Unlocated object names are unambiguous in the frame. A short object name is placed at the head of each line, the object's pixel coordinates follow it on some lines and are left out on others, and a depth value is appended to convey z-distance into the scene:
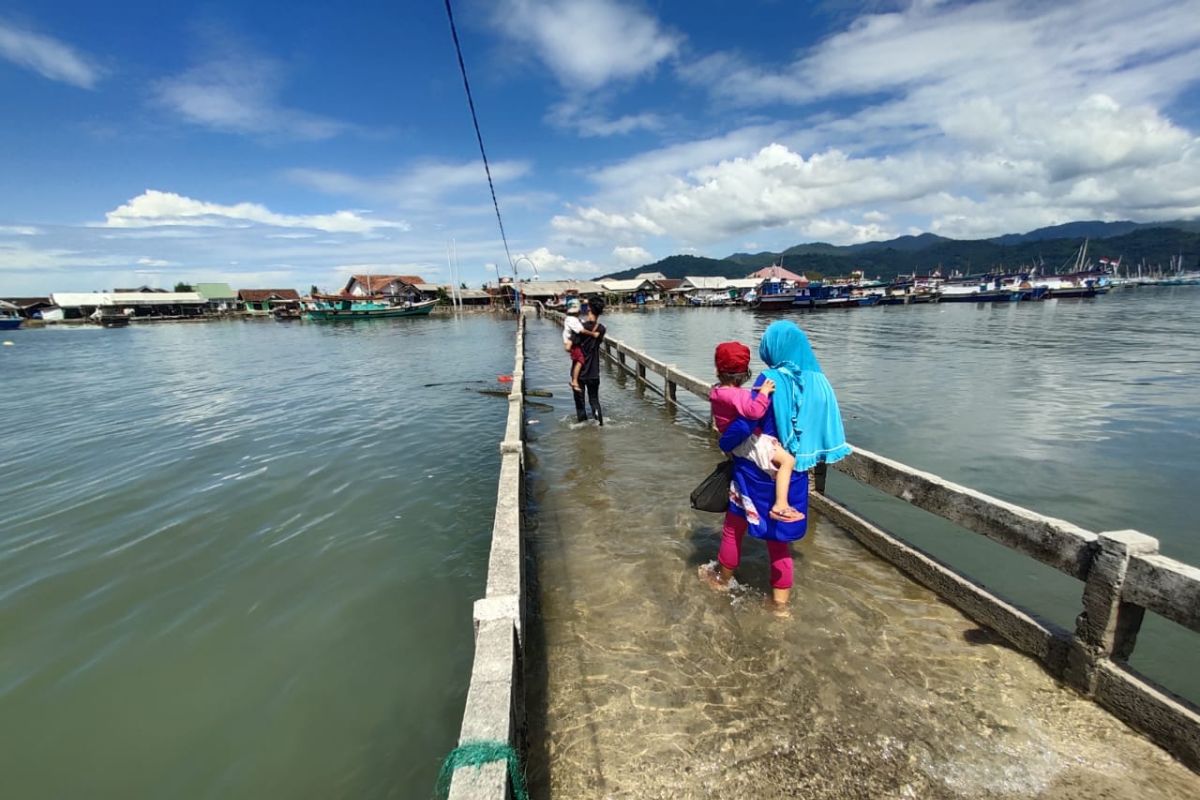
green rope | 1.93
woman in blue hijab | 3.11
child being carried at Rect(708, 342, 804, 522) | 3.02
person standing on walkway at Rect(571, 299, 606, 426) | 7.62
